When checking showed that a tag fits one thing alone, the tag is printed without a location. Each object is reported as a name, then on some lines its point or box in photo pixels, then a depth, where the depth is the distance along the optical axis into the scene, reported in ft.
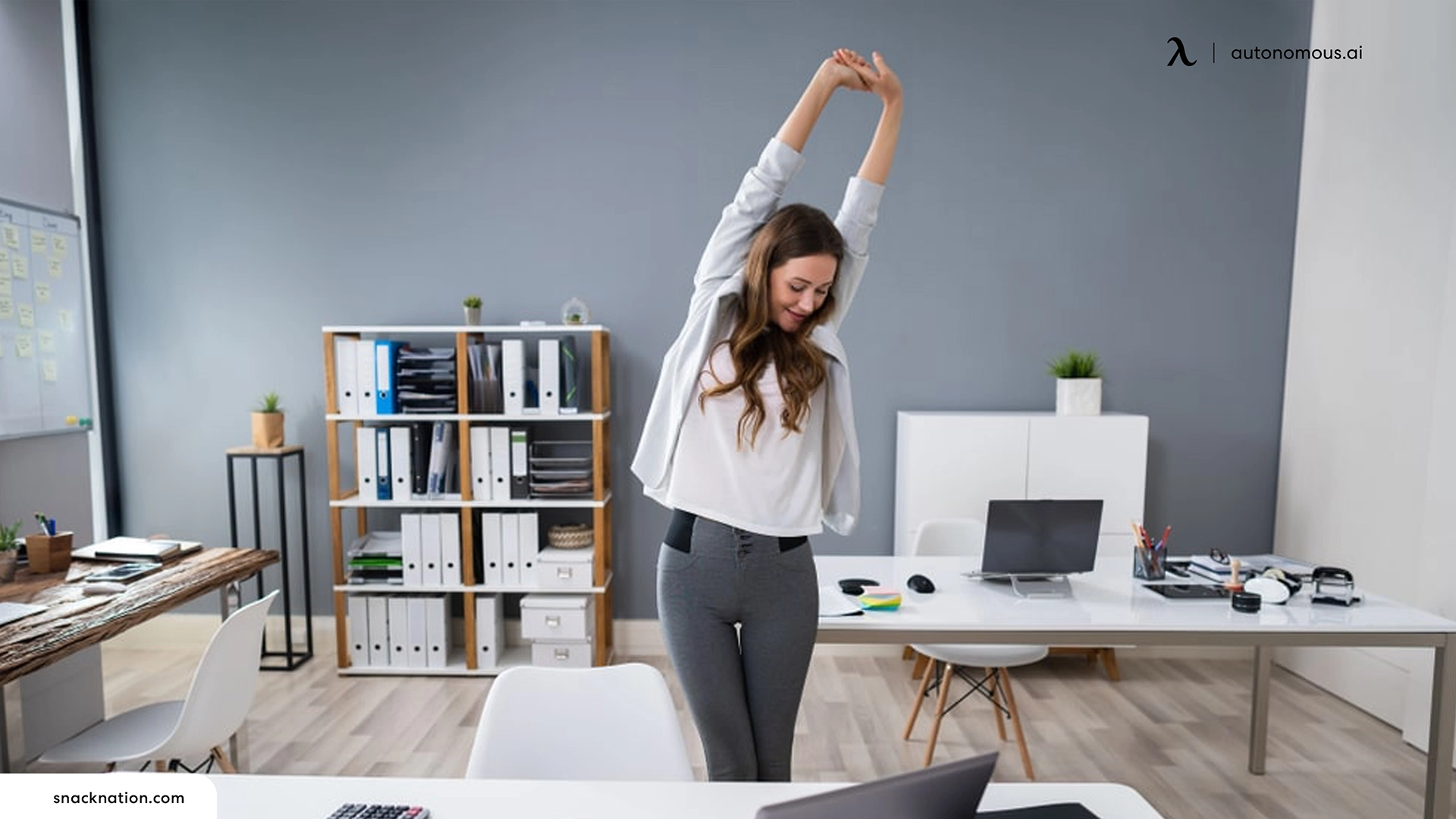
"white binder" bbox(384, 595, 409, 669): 12.56
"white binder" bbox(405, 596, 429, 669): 12.54
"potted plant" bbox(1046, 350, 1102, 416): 12.33
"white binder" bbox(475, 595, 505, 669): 12.58
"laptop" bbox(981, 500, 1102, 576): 8.32
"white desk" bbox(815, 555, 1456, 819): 7.30
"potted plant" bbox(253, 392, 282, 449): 12.55
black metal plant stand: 12.49
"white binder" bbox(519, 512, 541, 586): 12.47
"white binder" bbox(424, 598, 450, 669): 12.53
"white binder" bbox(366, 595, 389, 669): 12.58
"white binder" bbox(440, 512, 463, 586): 12.46
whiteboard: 11.12
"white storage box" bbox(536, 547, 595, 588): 12.46
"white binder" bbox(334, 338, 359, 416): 12.30
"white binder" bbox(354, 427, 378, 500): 12.44
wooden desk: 6.30
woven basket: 12.82
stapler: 8.13
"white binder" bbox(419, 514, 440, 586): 12.46
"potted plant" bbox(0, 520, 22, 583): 8.13
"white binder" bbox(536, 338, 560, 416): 12.20
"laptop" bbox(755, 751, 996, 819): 2.60
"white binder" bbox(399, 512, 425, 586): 12.43
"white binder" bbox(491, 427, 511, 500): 12.34
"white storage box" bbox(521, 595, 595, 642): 12.40
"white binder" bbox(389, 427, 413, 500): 12.43
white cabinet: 12.21
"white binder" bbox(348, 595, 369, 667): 12.58
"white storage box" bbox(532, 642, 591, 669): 12.51
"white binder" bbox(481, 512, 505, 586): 12.50
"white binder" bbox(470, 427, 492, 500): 12.38
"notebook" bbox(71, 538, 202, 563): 8.95
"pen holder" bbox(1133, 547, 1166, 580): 8.86
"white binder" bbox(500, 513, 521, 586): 12.46
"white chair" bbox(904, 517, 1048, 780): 9.23
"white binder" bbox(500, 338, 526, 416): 12.19
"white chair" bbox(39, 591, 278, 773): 6.88
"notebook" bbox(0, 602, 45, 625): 6.91
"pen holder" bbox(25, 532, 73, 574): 8.41
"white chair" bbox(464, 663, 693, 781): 4.90
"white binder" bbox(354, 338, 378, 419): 12.28
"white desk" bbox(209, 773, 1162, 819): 3.98
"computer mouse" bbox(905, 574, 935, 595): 8.19
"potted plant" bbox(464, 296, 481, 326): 12.39
